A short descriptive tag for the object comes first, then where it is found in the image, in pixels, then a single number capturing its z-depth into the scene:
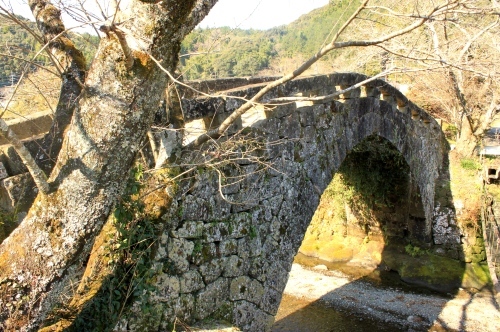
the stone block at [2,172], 2.80
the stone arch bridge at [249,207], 3.43
